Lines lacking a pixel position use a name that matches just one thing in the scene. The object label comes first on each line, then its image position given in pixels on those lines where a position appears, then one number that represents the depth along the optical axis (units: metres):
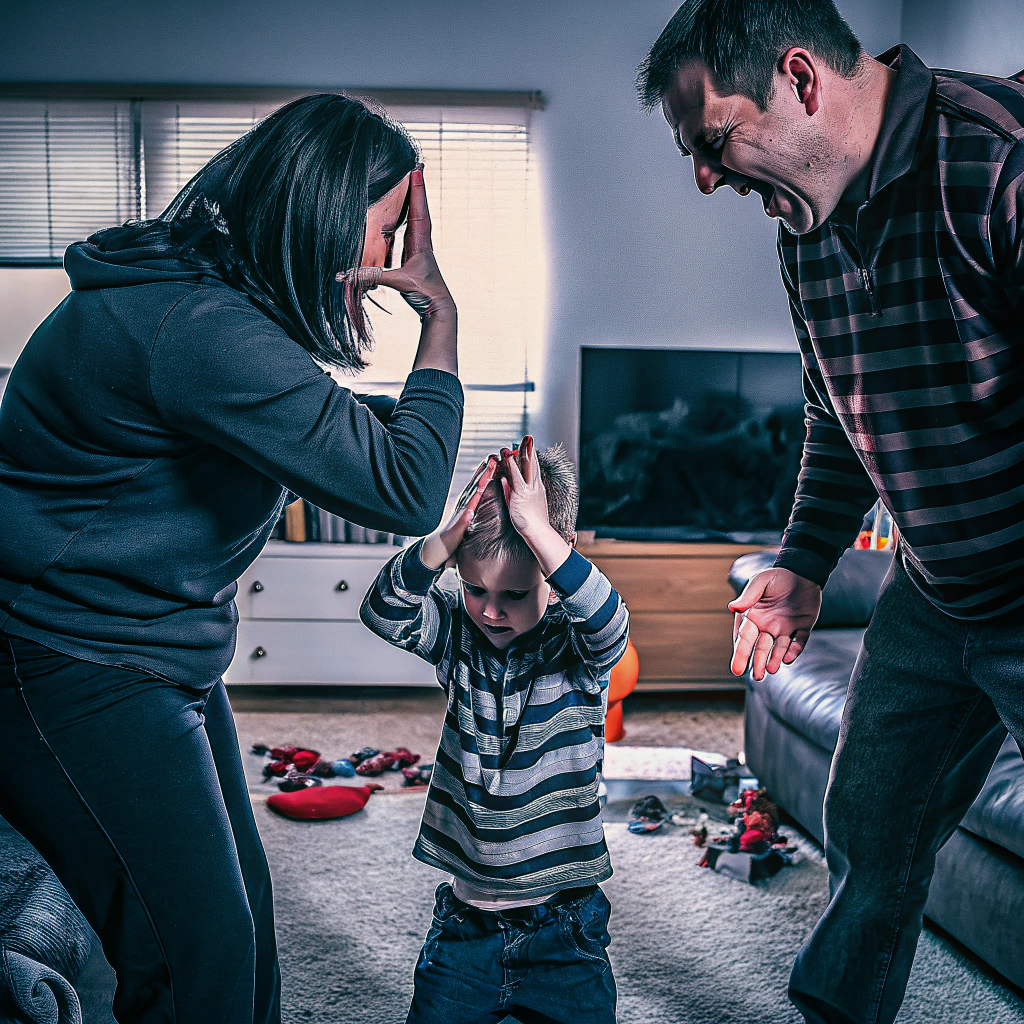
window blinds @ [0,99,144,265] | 3.78
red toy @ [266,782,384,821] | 2.43
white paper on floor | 2.77
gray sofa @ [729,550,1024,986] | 1.60
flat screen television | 3.62
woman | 0.92
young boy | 1.33
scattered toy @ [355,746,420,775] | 2.79
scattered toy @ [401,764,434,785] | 2.71
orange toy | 3.00
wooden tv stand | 3.43
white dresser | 3.51
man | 0.97
